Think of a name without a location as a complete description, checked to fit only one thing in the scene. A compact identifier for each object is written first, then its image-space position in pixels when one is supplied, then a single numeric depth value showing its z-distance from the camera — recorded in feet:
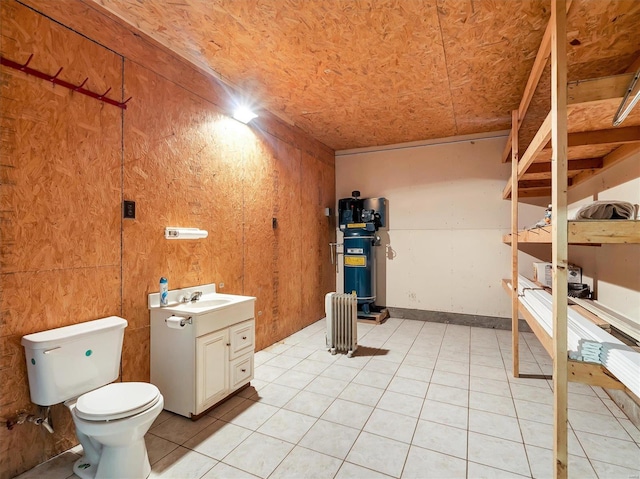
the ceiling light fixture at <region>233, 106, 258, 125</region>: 10.16
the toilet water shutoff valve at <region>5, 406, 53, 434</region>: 5.17
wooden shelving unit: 4.53
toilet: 4.86
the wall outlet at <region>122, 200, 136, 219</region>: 6.86
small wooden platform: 14.88
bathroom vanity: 6.94
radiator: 10.83
